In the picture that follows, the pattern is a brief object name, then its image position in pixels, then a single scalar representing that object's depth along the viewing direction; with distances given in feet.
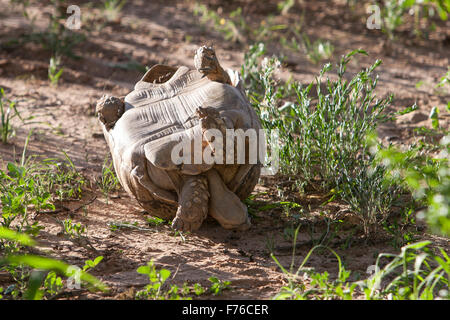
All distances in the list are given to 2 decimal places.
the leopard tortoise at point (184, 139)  20.70
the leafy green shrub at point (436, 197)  13.83
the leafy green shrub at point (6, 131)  28.94
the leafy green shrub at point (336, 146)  22.66
